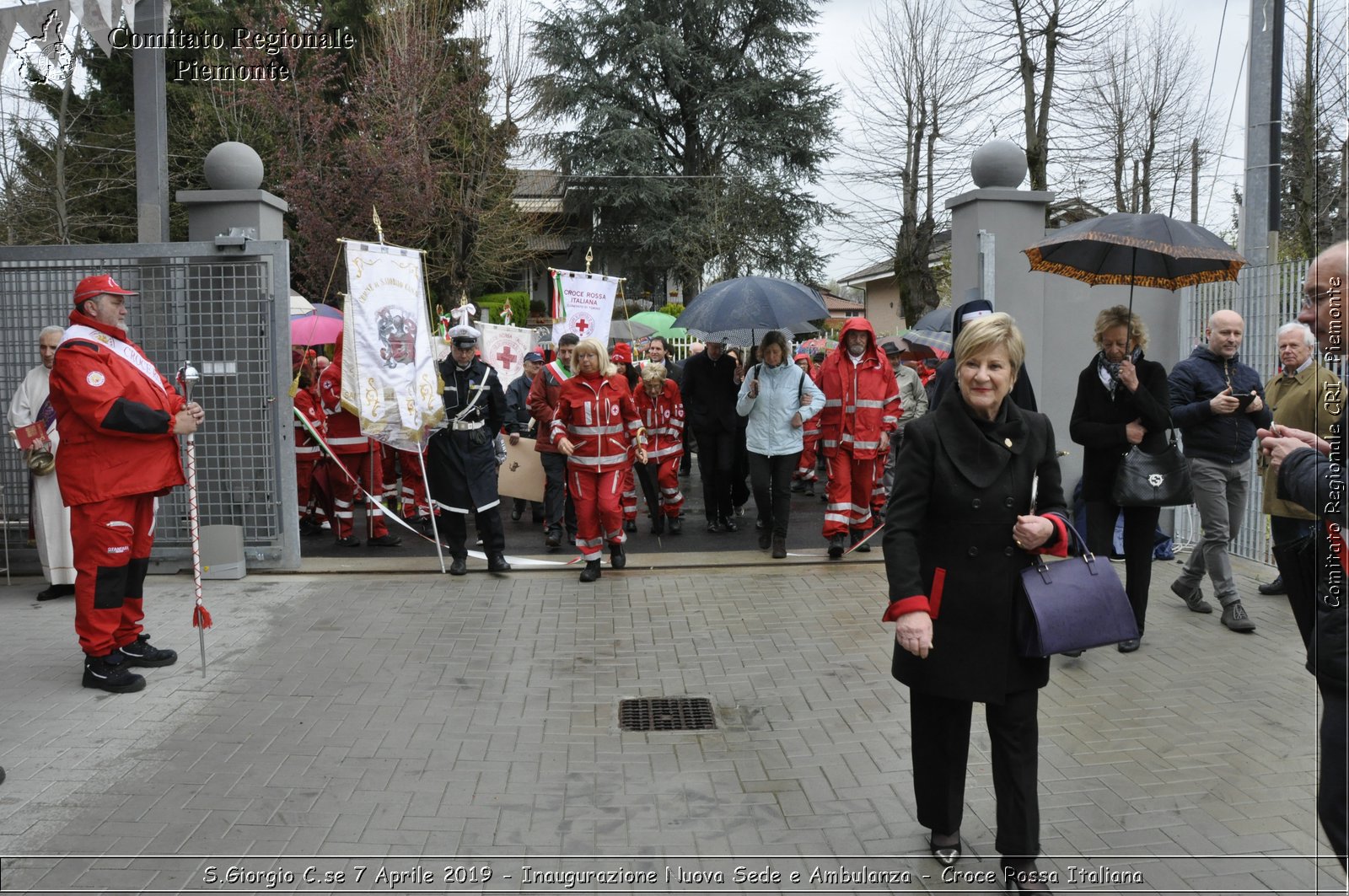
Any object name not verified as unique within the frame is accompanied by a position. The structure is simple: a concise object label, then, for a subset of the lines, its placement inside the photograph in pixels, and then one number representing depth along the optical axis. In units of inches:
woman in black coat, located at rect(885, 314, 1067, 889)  141.3
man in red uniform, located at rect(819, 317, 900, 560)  373.7
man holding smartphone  270.7
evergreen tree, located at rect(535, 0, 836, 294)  1298.0
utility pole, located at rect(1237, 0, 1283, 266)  335.6
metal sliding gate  342.3
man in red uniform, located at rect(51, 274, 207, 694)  226.1
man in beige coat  179.2
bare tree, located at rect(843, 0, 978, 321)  1119.0
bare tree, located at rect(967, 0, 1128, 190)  880.9
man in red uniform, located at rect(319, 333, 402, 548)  417.7
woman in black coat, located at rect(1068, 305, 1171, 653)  244.4
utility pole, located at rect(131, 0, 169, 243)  345.7
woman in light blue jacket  374.0
